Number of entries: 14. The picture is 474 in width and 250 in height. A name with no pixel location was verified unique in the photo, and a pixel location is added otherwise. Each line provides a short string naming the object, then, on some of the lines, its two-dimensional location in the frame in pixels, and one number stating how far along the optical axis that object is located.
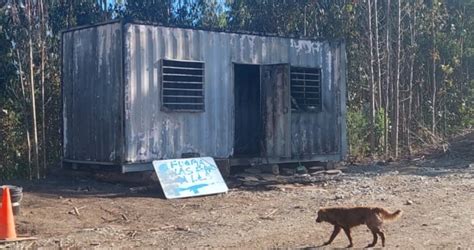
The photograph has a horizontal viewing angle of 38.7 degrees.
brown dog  7.70
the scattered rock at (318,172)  14.68
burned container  12.67
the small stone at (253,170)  14.40
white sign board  11.84
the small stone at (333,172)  14.87
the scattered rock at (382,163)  17.08
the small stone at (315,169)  15.34
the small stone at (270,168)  14.48
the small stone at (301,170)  14.92
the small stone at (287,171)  14.70
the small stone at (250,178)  13.42
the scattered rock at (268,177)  13.55
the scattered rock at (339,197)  11.56
